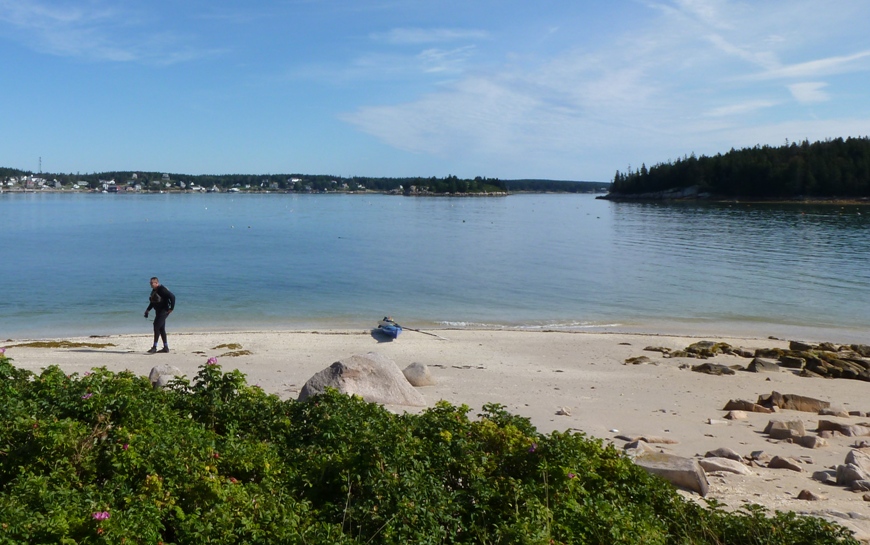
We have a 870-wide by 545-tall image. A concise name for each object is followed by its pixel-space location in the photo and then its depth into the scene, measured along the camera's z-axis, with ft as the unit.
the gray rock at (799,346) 65.62
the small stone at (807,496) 25.70
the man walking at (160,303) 56.75
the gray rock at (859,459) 29.63
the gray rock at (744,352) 64.25
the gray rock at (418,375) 47.26
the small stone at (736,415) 40.93
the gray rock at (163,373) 39.05
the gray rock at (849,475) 27.68
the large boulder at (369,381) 37.76
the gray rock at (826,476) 28.22
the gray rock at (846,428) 37.37
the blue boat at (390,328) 68.96
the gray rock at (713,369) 55.93
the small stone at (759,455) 31.96
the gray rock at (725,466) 29.12
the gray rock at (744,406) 43.06
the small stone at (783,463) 30.23
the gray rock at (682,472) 25.27
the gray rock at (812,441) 34.73
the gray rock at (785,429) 36.50
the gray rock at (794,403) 44.04
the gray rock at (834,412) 42.83
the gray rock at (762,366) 57.11
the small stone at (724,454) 31.63
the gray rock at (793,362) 59.06
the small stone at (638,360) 60.08
